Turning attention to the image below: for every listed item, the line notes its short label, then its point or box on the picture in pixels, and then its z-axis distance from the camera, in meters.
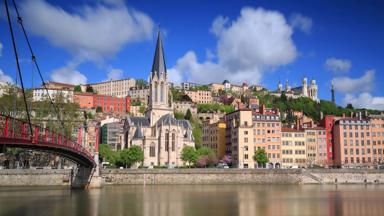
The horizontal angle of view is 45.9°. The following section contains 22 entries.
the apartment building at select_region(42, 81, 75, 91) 185.75
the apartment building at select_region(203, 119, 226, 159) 112.56
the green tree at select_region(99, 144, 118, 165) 97.44
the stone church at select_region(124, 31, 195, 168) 102.06
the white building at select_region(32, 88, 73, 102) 151.32
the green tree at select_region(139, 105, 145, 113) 170.46
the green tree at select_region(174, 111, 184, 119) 160.05
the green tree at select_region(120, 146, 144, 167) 93.94
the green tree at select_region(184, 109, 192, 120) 156.38
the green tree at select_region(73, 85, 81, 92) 191.16
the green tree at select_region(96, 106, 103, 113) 163.49
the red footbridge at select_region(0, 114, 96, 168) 29.41
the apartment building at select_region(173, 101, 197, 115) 177.39
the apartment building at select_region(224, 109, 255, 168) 98.25
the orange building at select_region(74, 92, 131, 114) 162.88
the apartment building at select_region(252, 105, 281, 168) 99.81
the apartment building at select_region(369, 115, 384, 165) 101.06
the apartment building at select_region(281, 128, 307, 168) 101.19
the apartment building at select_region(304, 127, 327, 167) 104.12
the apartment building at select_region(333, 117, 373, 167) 100.56
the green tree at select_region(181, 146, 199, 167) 96.69
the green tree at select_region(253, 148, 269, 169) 94.50
